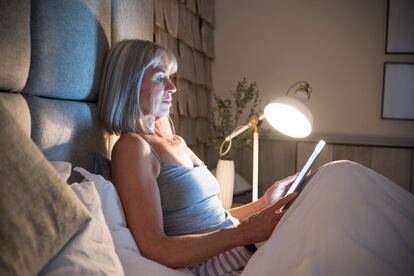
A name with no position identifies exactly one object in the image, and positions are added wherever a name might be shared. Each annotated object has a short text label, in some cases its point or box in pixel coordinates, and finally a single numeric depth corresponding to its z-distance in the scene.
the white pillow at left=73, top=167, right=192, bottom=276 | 1.01
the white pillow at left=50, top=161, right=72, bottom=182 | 0.89
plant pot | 2.03
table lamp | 1.56
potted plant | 2.05
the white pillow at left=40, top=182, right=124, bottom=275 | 0.69
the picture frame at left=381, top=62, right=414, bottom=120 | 2.90
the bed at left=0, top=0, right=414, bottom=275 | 0.65
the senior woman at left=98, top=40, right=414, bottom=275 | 0.94
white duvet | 0.91
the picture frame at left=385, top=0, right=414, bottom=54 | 2.87
